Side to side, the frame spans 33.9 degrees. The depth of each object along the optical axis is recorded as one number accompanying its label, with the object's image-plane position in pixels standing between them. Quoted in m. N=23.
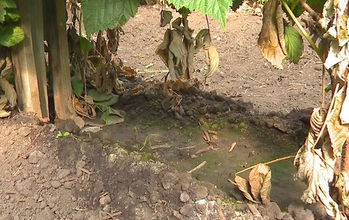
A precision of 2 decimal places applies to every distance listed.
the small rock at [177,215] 1.70
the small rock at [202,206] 1.70
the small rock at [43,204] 1.84
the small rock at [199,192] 1.72
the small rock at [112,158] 1.93
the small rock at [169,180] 1.77
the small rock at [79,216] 1.78
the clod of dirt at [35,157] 1.97
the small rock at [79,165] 1.93
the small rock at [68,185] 1.90
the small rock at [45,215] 1.81
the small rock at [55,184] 1.89
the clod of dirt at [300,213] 1.66
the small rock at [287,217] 1.65
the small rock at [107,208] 1.79
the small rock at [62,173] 1.92
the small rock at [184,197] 1.72
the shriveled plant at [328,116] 1.44
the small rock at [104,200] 1.81
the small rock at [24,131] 2.07
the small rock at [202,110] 2.47
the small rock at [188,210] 1.70
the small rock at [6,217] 1.78
